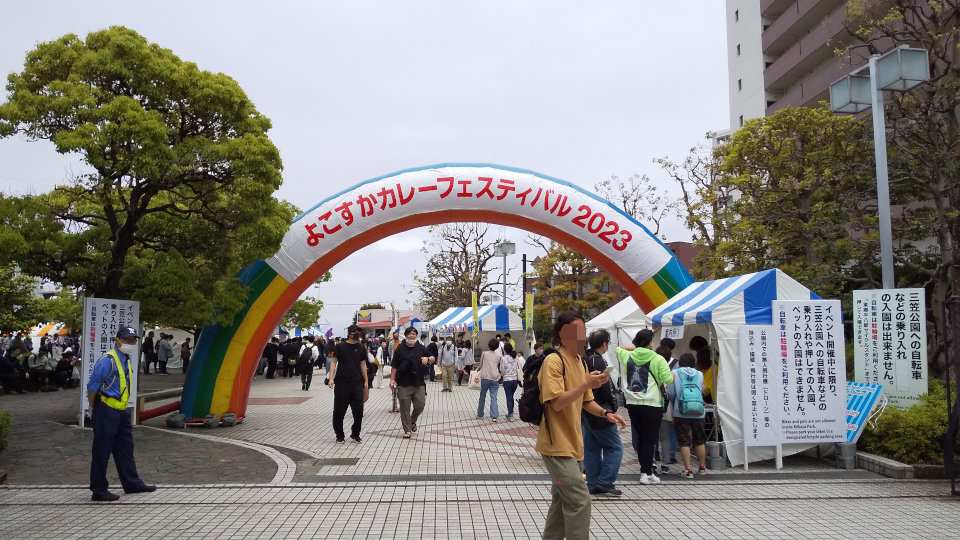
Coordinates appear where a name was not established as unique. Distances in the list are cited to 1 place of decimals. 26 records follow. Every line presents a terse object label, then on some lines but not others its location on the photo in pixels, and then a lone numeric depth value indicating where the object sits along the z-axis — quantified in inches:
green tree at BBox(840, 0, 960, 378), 487.5
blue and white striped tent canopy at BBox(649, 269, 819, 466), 341.7
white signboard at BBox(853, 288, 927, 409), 366.0
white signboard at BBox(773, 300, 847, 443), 340.8
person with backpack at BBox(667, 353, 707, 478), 318.3
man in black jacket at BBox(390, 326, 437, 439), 430.9
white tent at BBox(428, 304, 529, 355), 1013.8
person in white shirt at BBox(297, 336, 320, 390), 840.9
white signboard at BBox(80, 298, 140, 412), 418.3
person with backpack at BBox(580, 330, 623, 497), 275.0
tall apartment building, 1151.0
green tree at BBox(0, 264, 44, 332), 570.9
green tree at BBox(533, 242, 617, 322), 1258.6
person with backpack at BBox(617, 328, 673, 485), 304.5
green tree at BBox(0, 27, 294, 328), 388.2
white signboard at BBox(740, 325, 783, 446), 336.8
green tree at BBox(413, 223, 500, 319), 1688.0
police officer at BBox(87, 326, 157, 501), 274.2
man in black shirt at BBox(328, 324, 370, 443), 417.1
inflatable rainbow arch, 474.3
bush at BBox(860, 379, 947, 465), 320.2
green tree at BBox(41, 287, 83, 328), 732.0
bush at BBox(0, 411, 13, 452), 334.6
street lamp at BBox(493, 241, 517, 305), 1168.2
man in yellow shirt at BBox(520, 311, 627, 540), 174.9
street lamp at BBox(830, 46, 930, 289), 384.2
